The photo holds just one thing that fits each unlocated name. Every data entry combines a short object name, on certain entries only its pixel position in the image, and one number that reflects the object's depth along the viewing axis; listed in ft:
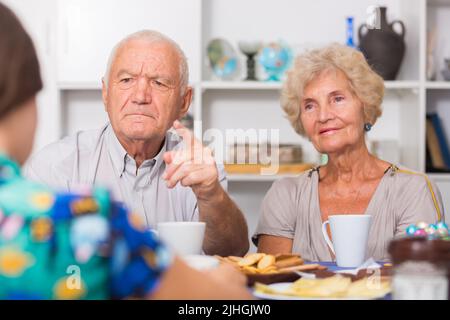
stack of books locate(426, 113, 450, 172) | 13.74
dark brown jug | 13.63
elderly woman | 9.16
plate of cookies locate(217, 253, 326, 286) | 6.36
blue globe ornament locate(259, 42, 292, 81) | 13.86
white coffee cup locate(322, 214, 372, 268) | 7.15
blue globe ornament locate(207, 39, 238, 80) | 14.05
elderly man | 8.96
